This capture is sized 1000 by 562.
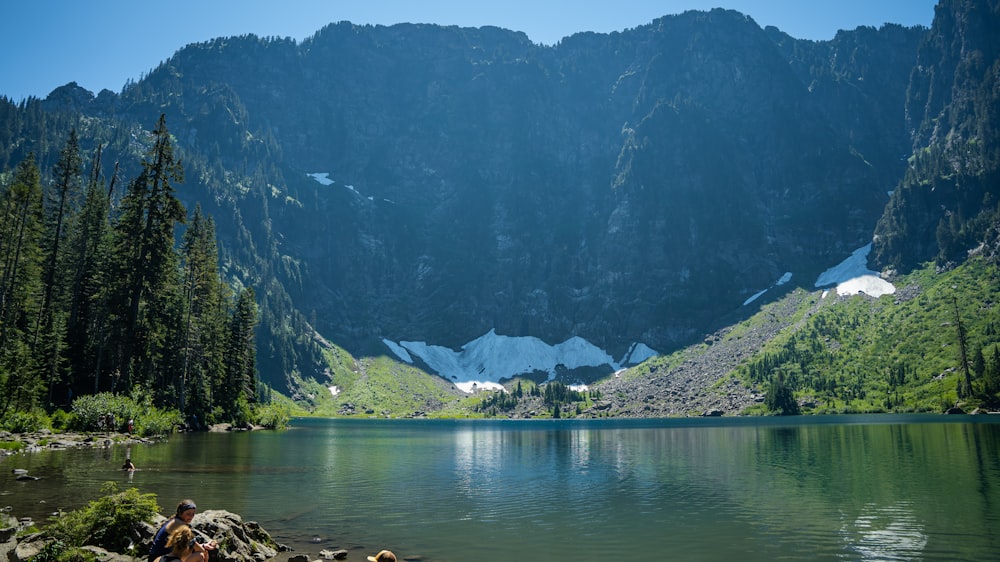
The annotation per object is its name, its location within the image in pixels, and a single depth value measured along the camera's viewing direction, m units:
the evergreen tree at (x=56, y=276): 57.84
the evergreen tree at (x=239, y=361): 98.44
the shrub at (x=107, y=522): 18.73
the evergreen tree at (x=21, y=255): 56.97
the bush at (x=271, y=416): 108.56
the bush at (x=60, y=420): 55.77
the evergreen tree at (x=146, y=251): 64.44
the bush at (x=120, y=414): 57.75
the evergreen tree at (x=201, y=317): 86.94
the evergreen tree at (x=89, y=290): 65.25
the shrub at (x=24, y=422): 48.58
